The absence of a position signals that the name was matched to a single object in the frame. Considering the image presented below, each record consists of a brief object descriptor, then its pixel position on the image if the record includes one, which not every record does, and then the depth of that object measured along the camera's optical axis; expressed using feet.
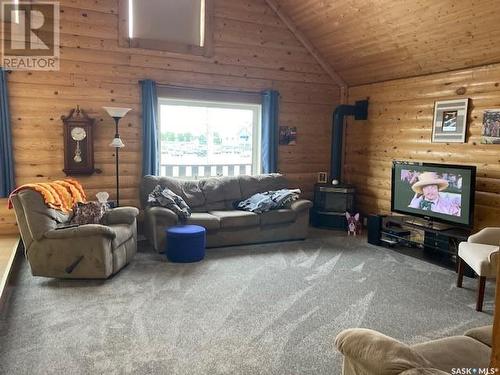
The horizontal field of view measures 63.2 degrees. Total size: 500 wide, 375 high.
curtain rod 18.36
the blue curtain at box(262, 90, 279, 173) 20.47
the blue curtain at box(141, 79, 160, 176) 17.74
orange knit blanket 12.71
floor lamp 16.08
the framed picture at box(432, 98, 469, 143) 16.11
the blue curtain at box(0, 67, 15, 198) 15.55
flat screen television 14.87
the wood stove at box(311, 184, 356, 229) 20.57
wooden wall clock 16.71
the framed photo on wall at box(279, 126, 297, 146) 21.35
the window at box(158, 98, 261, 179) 19.31
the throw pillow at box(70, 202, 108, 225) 13.71
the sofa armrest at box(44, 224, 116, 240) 12.43
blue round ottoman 14.66
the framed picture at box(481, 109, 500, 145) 14.80
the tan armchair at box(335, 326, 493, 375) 4.83
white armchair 10.92
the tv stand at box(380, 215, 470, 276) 15.12
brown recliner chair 12.38
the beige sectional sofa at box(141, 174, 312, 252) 16.07
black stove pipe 21.17
